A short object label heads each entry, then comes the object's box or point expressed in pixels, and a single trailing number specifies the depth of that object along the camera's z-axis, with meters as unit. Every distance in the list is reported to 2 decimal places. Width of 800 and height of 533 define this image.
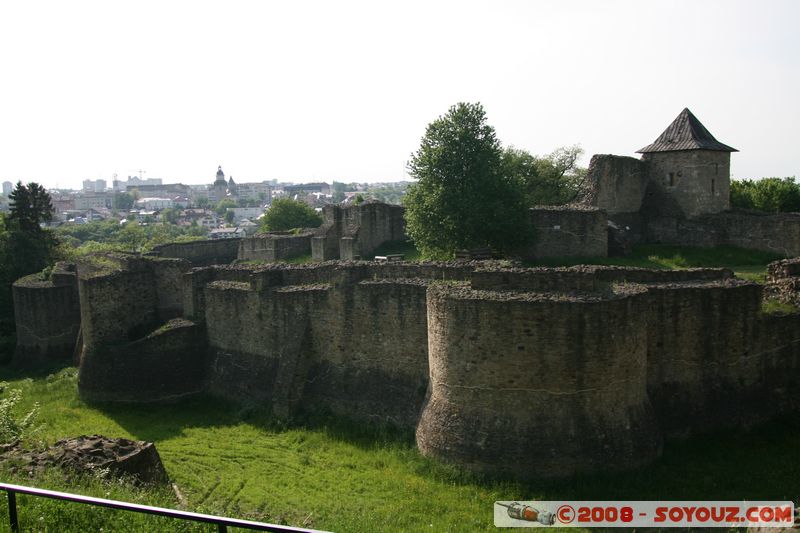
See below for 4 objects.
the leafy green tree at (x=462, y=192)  26.14
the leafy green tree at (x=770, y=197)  38.50
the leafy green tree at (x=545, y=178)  41.59
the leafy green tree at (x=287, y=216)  61.06
